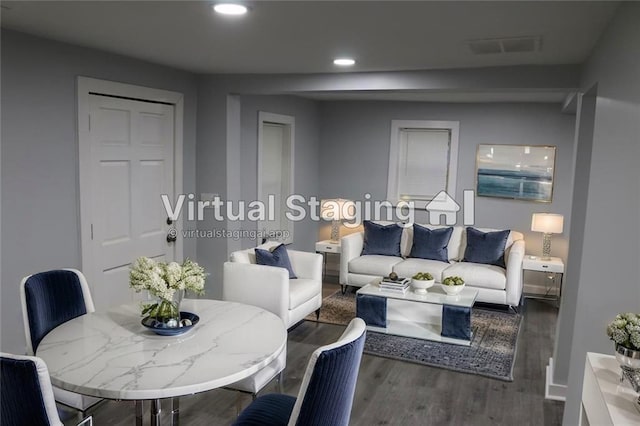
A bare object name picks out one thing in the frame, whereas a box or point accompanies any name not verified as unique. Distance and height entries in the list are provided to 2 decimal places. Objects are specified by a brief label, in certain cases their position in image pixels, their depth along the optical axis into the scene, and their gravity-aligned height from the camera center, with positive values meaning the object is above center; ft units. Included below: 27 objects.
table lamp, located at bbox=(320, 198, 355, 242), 22.30 -1.87
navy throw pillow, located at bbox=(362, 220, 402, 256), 20.53 -2.75
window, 21.80 +0.46
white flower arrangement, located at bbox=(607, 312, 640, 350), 5.30 -1.55
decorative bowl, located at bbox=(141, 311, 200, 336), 7.84 -2.48
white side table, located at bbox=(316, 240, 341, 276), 21.86 -3.30
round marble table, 6.40 -2.65
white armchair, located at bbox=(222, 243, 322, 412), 13.29 -3.22
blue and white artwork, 20.27 +0.11
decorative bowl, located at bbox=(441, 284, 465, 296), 15.52 -3.44
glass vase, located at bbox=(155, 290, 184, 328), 8.03 -2.29
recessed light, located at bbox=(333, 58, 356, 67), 12.11 +2.49
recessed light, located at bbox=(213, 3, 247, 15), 7.75 +2.33
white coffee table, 14.85 -4.46
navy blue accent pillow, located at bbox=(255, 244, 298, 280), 14.73 -2.63
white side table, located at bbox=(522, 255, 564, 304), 18.76 -3.37
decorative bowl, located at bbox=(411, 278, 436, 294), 15.69 -3.40
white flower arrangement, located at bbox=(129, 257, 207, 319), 7.87 -1.81
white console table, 4.95 -2.19
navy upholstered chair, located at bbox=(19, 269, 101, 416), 8.60 -2.52
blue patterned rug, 13.25 -4.82
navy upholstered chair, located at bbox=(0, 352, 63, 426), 5.75 -2.61
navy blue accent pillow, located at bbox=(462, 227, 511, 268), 18.98 -2.68
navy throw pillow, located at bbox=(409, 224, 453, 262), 19.93 -2.74
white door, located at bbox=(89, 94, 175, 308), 12.91 -0.70
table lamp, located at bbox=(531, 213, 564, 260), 18.83 -1.70
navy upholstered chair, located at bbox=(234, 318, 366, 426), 6.03 -2.53
